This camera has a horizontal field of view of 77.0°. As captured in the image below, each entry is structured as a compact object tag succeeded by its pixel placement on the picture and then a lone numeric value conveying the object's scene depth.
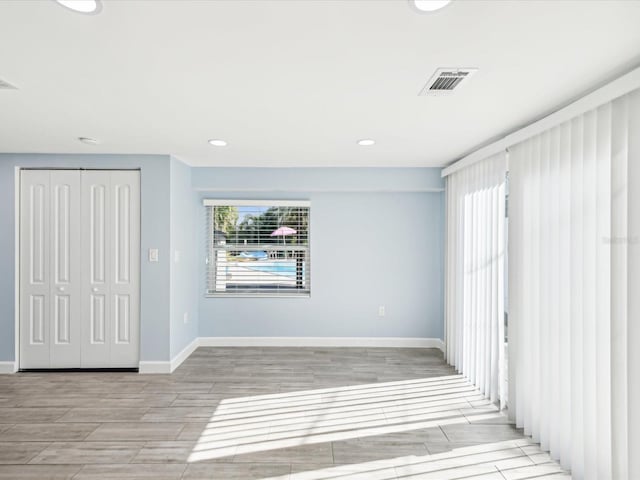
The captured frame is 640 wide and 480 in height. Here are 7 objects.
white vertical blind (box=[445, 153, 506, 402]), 3.63
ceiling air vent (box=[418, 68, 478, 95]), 2.16
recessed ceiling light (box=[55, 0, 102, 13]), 1.54
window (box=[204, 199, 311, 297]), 5.51
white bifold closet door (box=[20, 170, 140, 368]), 4.50
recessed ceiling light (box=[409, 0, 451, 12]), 1.52
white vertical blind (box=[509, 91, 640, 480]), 2.16
